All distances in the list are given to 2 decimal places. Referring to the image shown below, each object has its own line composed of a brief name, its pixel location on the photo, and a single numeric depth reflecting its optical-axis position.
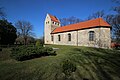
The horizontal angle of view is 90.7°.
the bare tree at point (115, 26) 21.52
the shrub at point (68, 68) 3.80
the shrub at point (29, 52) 6.01
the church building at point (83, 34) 13.53
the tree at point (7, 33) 18.06
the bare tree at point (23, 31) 29.64
